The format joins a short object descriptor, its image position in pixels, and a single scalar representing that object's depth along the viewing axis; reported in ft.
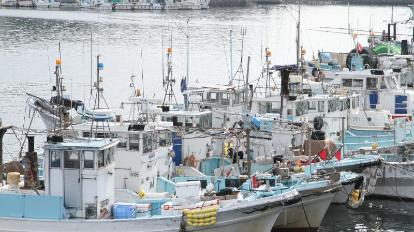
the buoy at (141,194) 110.73
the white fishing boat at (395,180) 144.66
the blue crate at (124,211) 104.22
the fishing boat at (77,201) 101.65
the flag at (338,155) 138.59
